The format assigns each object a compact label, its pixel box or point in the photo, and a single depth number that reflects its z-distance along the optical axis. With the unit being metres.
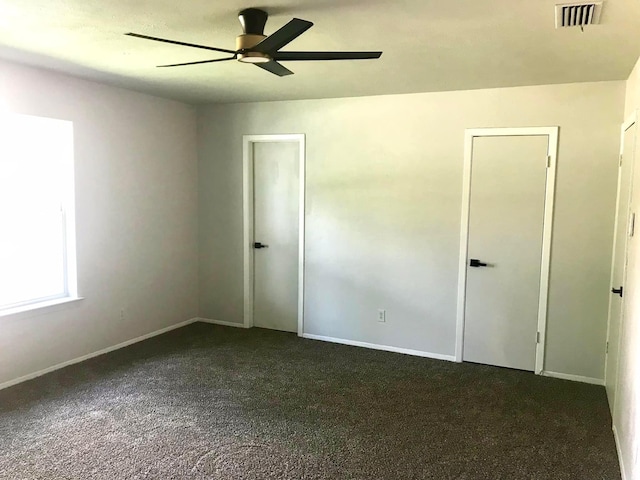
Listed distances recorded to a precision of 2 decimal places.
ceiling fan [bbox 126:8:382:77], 2.44
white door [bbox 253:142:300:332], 5.17
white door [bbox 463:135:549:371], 4.11
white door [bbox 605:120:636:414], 3.29
